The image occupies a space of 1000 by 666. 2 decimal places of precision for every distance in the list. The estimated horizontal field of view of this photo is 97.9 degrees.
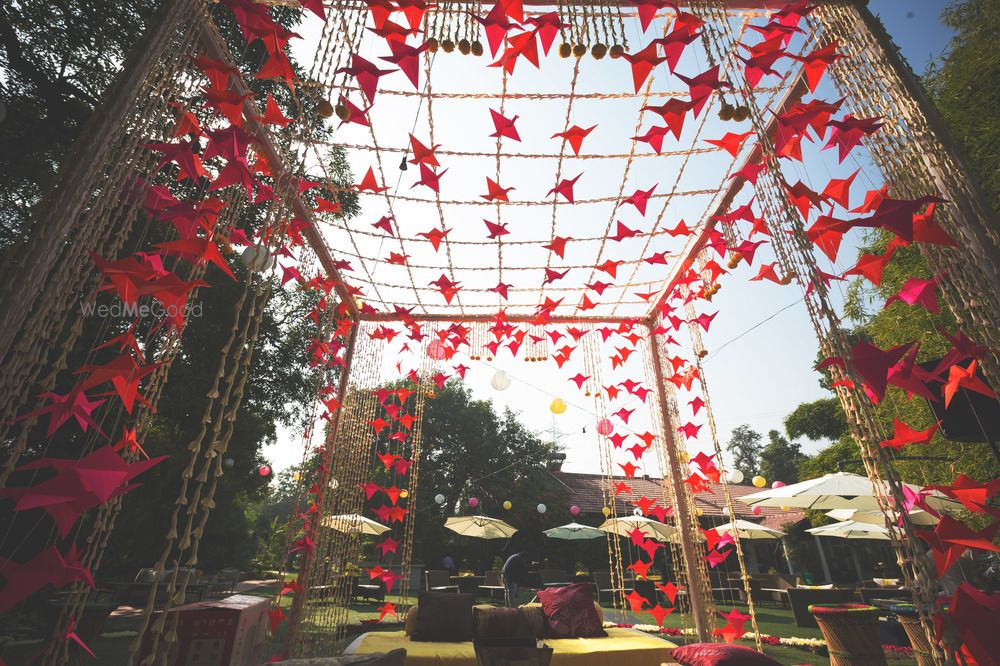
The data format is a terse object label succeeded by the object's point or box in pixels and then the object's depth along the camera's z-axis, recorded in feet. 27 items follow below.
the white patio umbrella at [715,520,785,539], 34.06
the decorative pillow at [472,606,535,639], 13.61
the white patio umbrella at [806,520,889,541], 25.77
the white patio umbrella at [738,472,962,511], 19.15
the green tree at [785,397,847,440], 54.95
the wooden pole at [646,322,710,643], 14.79
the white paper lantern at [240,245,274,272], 4.71
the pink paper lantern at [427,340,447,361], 19.26
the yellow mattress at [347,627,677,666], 11.66
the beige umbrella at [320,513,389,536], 14.59
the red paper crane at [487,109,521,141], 9.06
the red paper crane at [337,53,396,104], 6.53
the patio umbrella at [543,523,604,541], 34.97
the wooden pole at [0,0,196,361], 5.37
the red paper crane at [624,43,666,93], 7.34
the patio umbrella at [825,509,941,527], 21.06
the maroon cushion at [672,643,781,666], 7.68
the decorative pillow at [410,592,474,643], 13.34
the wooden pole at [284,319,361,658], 13.34
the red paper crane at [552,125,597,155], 10.12
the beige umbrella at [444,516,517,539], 33.17
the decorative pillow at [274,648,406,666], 4.84
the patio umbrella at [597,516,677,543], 30.01
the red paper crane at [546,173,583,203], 11.97
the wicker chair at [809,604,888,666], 11.69
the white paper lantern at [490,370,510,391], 25.08
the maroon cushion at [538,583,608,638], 14.20
